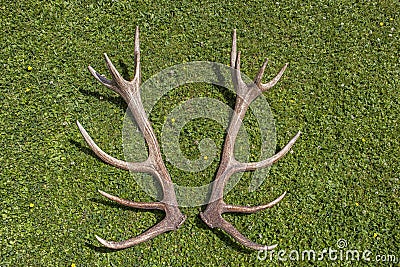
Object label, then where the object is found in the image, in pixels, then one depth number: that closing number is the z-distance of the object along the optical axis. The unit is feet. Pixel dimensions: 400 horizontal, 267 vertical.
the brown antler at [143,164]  12.28
